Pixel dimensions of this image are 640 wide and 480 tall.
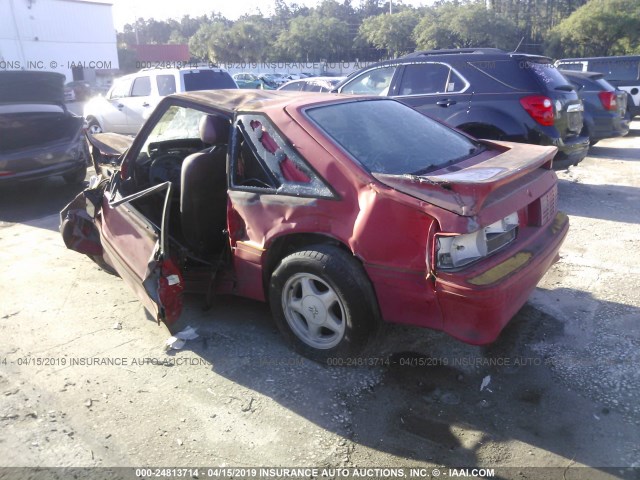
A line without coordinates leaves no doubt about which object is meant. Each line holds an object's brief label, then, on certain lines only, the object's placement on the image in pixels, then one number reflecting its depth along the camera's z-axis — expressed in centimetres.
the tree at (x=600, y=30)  2784
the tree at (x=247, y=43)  4628
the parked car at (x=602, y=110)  988
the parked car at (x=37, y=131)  742
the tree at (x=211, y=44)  4694
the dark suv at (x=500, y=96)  643
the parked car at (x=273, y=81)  2538
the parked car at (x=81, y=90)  2662
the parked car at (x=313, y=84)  1186
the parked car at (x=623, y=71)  1306
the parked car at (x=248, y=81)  2438
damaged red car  279
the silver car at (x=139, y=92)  1097
